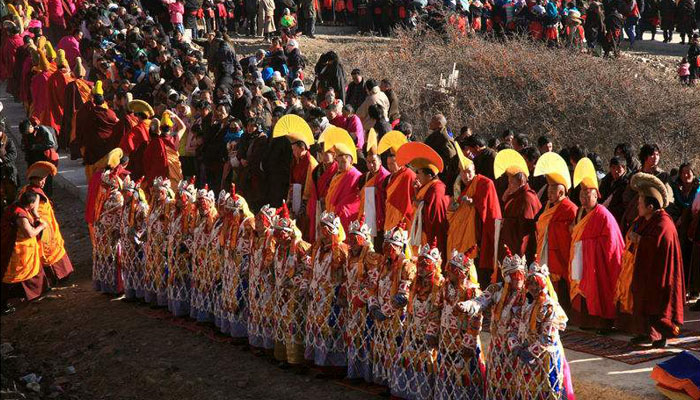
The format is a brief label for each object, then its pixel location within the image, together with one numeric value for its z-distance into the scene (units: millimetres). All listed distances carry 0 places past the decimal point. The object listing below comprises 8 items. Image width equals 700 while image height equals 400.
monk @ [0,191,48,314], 13125
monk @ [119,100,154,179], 15102
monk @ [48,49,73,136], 19406
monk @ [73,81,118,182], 16438
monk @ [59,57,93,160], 18656
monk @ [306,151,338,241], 12656
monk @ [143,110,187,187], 14742
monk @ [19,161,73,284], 13484
